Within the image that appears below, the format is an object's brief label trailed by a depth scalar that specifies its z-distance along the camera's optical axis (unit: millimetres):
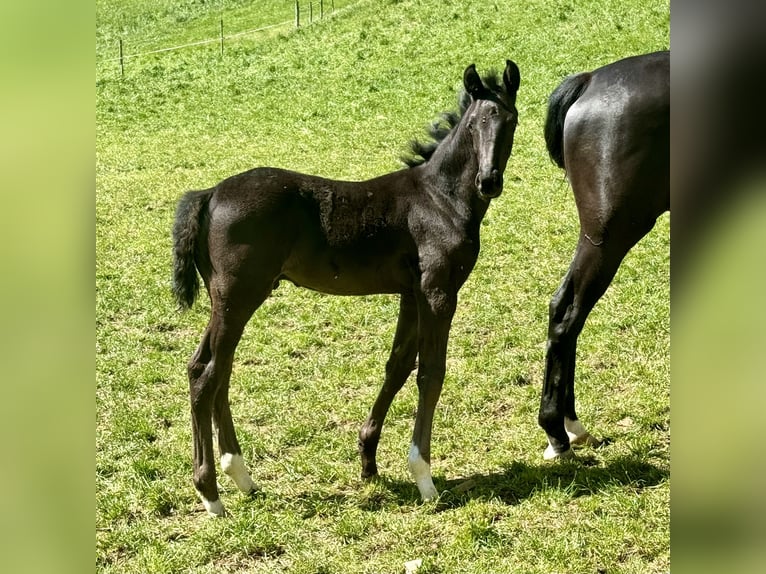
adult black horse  4531
